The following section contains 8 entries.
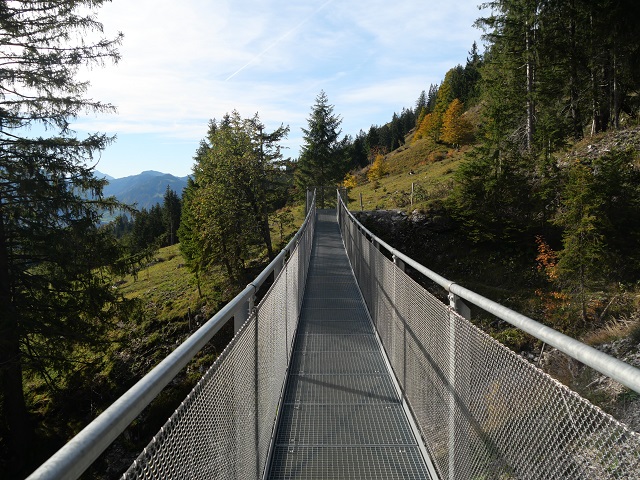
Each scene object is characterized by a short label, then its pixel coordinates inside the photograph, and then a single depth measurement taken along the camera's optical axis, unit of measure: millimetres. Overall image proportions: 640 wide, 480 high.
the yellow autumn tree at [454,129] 60688
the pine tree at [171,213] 70606
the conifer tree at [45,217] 10016
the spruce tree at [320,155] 41281
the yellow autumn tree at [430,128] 67375
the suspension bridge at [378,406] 1433
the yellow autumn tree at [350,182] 58053
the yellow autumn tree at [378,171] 57969
